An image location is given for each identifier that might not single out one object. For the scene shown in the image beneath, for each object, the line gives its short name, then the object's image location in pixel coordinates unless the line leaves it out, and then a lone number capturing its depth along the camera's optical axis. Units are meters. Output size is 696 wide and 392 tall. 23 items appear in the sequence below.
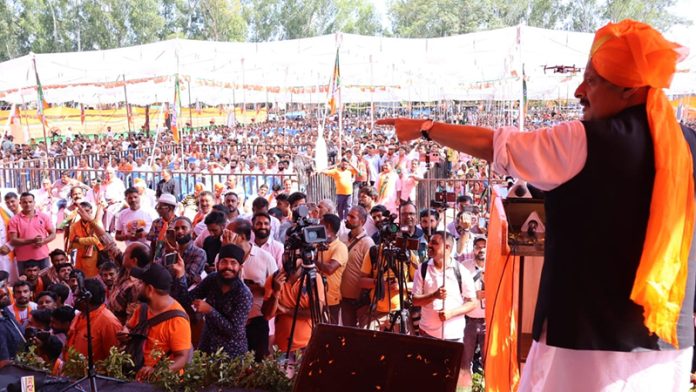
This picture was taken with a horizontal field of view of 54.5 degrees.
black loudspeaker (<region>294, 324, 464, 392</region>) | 2.33
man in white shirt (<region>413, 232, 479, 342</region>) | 5.27
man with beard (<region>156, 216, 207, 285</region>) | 5.96
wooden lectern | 2.61
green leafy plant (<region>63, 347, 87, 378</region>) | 3.95
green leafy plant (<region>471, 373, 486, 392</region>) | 3.44
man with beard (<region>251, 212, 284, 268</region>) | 6.35
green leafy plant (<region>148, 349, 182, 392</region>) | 3.64
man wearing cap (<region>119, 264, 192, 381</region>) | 4.09
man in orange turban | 1.85
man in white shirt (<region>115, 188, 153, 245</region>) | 8.12
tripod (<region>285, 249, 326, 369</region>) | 4.27
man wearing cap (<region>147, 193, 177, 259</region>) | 7.08
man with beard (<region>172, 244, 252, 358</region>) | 4.57
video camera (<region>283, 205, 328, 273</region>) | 4.26
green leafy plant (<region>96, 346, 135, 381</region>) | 3.90
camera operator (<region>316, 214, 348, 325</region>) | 5.58
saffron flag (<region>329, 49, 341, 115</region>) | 11.23
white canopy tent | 11.27
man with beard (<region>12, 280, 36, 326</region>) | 6.06
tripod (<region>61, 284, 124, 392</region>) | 3.58
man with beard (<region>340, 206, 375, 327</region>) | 5.82
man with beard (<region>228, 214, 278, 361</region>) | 5.32
